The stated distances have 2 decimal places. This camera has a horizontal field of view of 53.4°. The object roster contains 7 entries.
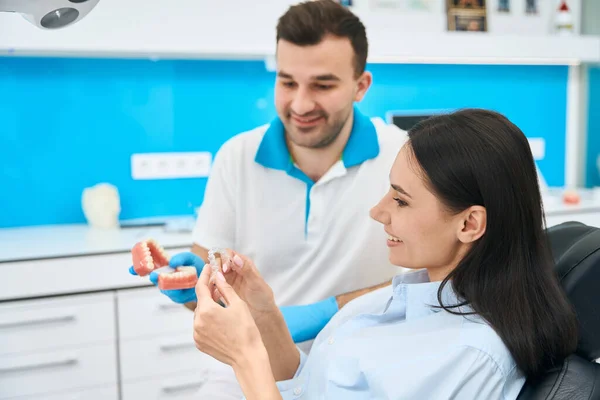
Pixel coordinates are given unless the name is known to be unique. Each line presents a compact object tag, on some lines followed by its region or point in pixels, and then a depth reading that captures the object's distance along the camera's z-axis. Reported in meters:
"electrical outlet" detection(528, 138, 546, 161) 3.64
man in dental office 1.71
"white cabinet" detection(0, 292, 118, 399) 2.22
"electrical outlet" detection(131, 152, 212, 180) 2.92
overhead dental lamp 0.97
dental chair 0.97
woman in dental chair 1.01
